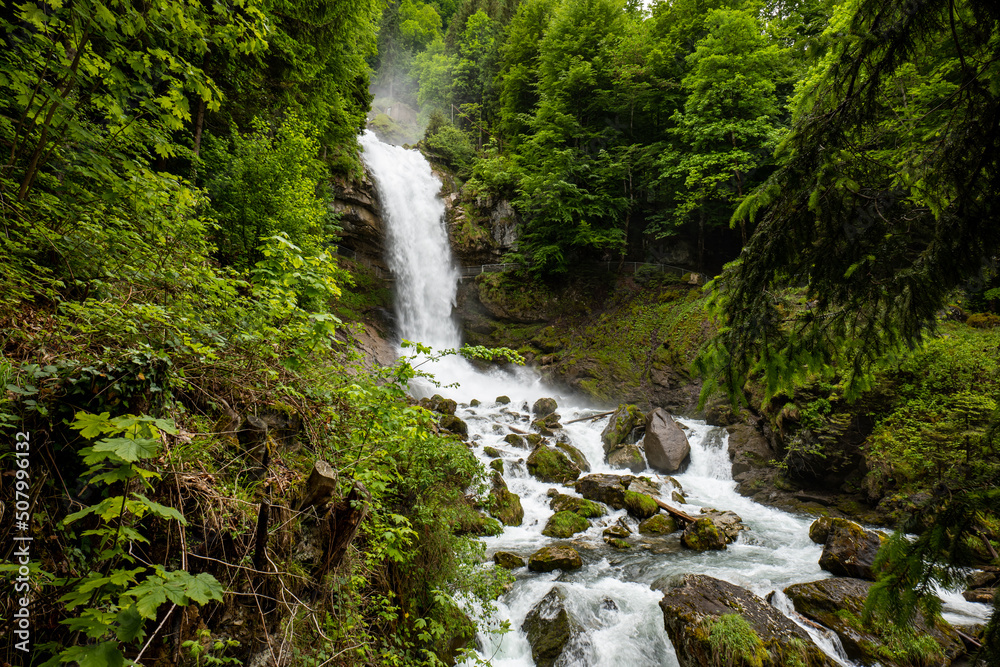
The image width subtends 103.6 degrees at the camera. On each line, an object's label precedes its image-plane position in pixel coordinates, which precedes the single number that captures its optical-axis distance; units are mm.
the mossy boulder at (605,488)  8148
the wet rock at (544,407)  13945
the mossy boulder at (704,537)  6656
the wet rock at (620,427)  11164
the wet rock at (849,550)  5430
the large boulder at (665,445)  10127
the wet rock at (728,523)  6969
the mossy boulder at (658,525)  7227
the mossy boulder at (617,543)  6685
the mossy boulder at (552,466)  9372
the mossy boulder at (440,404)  12023
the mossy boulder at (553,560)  5828
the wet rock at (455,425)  10766
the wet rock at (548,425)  11980
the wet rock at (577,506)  7727
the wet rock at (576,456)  10078
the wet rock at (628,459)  10211
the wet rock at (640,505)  7691
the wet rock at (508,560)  5805
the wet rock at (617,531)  7032
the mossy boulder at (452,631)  3473
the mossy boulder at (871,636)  3953
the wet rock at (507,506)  7121
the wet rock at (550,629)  4285
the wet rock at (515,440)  11023
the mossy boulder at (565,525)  7051
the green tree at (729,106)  14453
